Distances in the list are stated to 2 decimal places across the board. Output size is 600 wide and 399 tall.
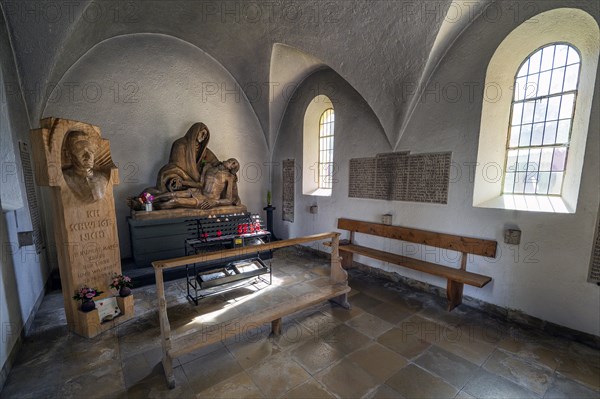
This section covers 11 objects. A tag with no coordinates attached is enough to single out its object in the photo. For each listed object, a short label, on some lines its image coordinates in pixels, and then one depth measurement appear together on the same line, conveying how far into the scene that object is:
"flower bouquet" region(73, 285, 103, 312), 2.63
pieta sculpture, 4.77
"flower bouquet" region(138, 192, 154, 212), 4.41
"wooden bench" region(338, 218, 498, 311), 3.19
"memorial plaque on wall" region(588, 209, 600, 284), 2.49
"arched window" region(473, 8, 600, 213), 2.67
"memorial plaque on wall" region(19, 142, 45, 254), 3.23
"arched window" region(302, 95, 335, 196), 5.72
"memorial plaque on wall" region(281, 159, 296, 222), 6.29
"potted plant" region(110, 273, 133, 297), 2.94
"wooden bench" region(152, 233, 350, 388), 2.04
